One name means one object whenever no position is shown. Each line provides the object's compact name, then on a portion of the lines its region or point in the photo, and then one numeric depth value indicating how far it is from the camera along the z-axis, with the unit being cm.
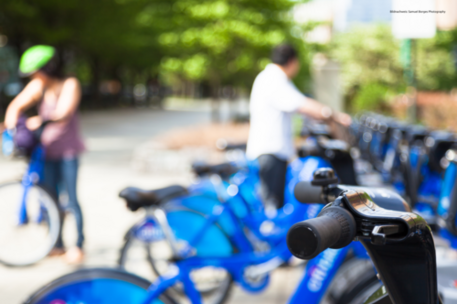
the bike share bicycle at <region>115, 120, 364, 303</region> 333
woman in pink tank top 464
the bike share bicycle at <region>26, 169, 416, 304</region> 135
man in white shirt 405
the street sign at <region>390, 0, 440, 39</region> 709
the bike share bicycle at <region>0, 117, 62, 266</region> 473
